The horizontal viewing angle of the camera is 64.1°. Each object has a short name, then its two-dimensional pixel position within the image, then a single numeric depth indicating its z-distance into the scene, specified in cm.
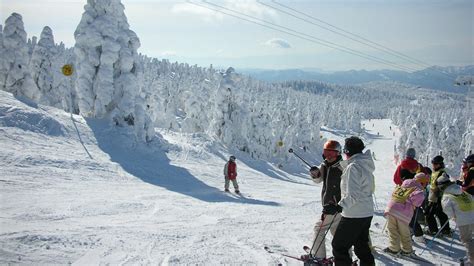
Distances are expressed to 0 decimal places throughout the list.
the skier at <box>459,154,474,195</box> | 814
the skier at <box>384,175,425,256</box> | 768
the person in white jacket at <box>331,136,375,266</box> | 560
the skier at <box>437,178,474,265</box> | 723
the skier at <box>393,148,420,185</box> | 877
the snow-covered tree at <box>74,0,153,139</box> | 2477
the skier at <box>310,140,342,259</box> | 635
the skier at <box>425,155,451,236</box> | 962
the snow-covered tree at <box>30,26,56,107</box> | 4232
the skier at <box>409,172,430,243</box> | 908
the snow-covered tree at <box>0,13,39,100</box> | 3394
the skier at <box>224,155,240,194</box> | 1644
